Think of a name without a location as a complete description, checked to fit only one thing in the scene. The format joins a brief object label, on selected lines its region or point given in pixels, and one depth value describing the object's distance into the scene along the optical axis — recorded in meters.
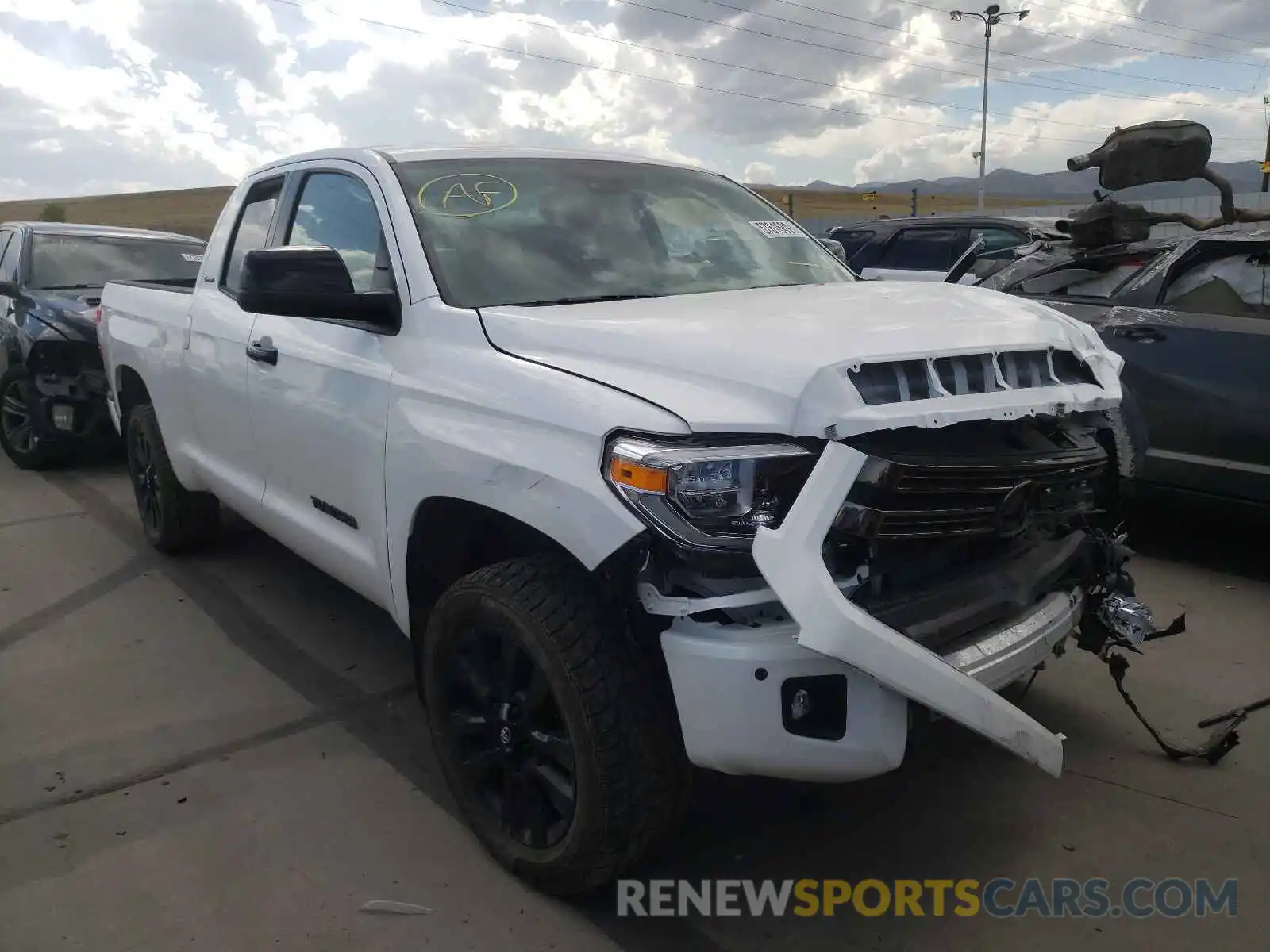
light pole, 47.28
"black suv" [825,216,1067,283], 9.26
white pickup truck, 2.09
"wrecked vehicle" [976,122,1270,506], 4.66
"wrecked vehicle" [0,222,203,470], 7.29
